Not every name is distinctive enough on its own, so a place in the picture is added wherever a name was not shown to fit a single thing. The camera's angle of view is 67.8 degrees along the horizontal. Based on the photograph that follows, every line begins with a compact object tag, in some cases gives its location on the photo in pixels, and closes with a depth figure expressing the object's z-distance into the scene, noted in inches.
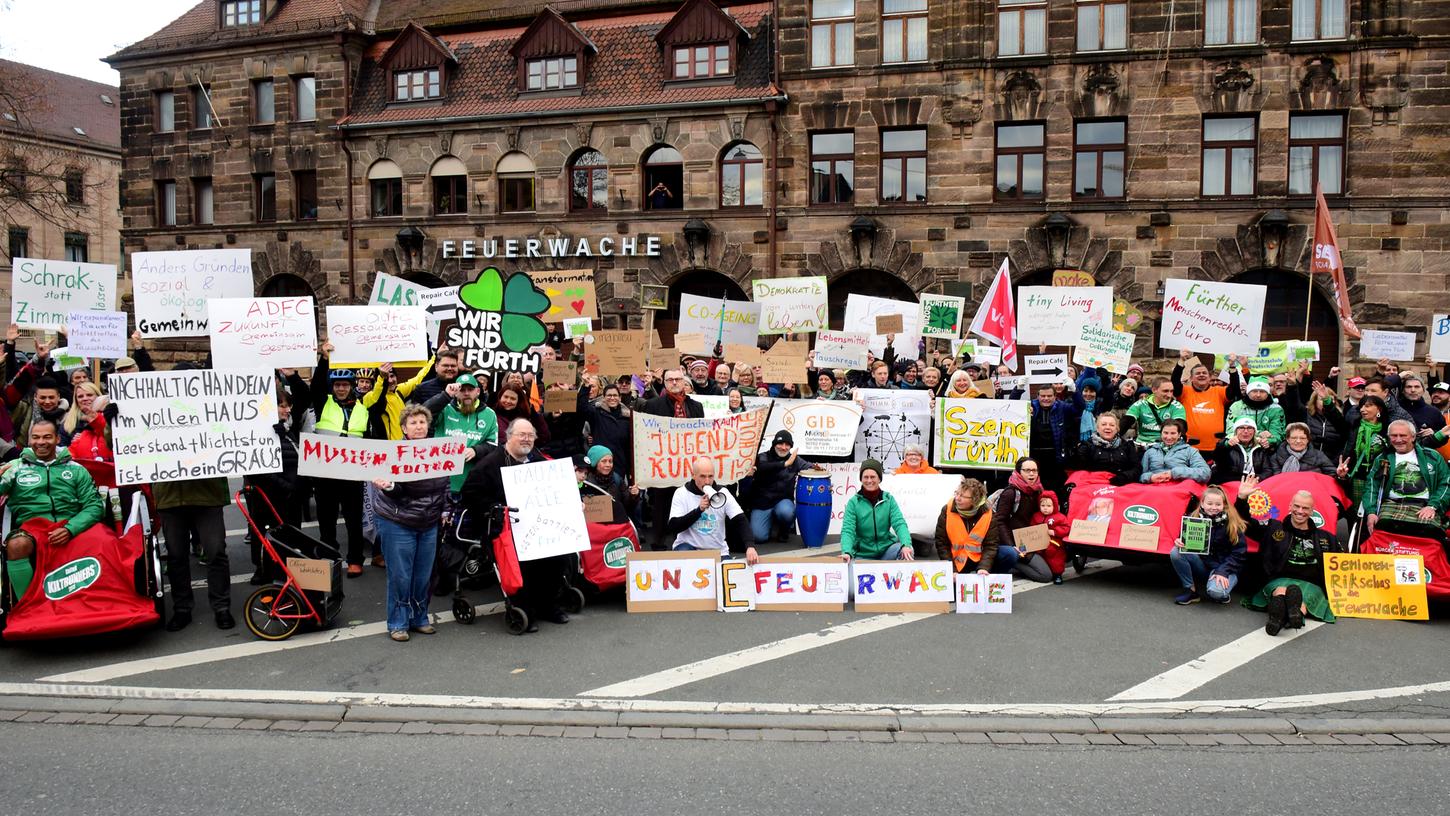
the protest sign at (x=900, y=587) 349.4
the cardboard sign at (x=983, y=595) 347.9
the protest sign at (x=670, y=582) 349.7
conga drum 453.1
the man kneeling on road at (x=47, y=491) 292.5
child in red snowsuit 394.9
